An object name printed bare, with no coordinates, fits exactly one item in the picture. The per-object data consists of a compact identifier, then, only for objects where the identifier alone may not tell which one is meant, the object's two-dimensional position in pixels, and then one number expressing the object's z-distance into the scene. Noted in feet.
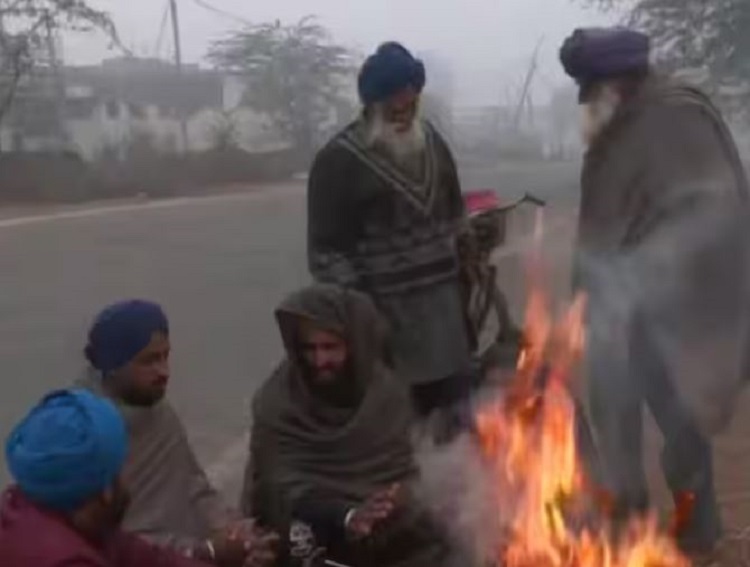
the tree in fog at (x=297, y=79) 173.47
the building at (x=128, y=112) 150.30
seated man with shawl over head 14.66
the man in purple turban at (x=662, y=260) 15.42
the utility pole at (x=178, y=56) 180.04
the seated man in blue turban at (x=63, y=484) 9.98
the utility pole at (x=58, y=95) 148.77
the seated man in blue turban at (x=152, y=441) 13.88
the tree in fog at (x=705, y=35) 70.69
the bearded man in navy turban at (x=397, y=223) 16.76
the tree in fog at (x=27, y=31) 123.65
